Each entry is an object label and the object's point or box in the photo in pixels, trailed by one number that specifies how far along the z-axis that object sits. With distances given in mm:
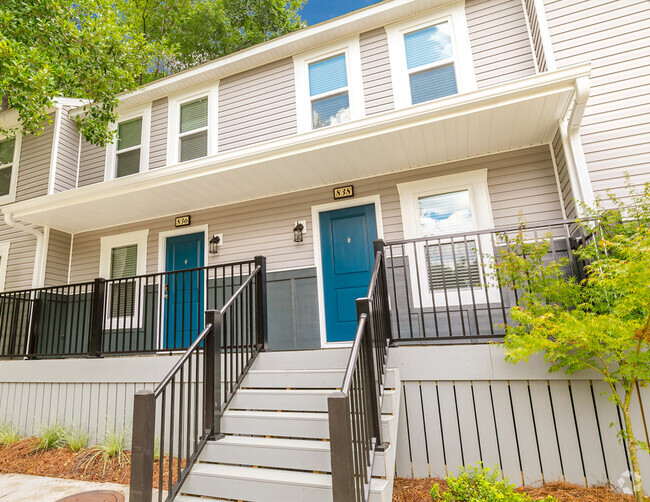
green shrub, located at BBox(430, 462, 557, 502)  2567
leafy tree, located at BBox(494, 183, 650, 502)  2678
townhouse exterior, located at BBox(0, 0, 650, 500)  3402
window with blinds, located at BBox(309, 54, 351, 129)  6094
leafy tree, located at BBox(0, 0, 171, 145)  5379
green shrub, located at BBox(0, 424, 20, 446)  4797
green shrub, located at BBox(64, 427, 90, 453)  4492
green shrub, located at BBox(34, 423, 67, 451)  4605
